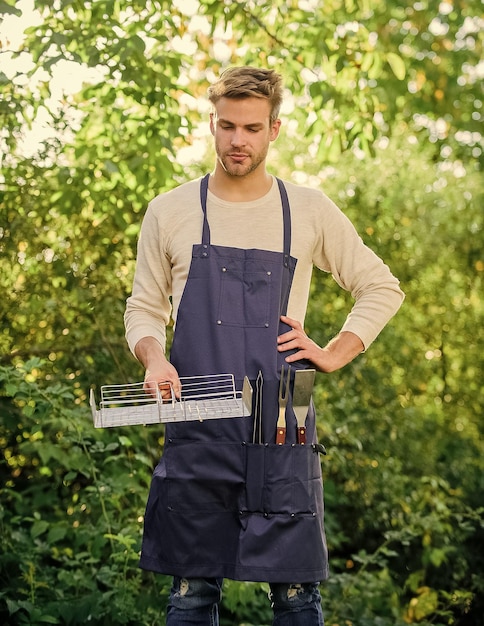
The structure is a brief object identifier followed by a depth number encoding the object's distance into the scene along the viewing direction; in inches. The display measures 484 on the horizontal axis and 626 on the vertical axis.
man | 109.3
